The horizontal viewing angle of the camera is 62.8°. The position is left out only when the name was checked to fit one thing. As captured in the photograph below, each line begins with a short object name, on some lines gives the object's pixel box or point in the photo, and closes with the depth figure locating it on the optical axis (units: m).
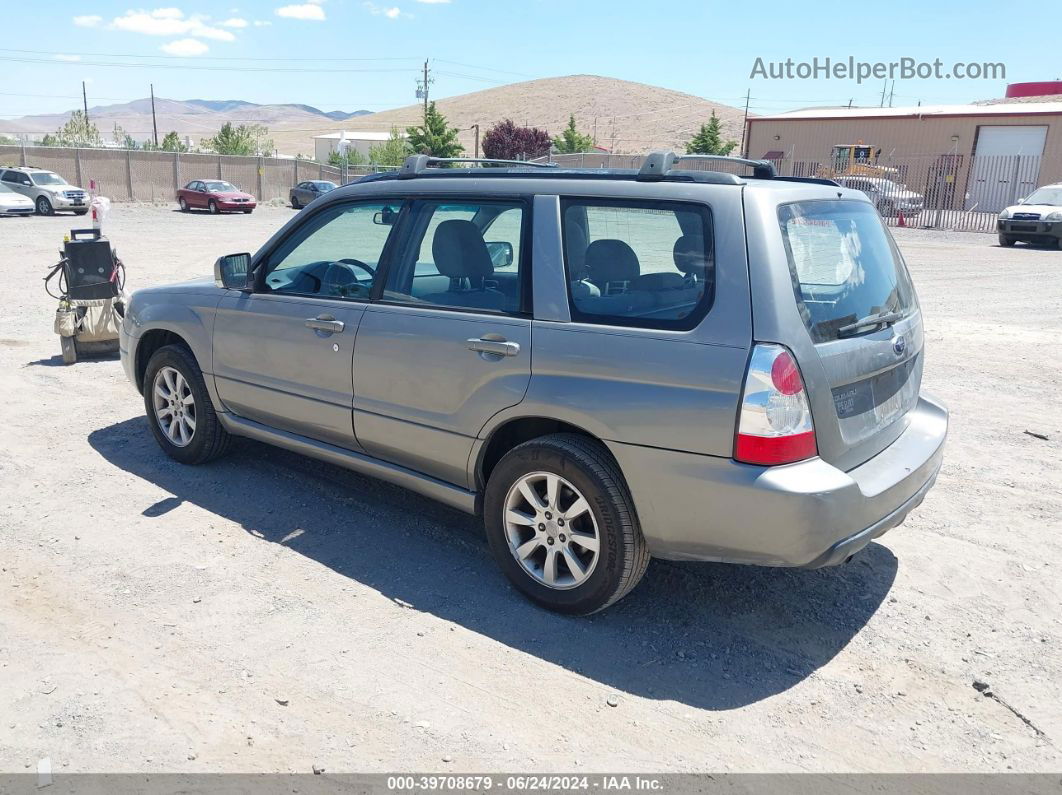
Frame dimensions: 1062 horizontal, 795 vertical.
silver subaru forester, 3.30
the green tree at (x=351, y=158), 59.52
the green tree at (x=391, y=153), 62.50
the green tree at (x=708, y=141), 62.52
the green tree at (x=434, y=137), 59.33
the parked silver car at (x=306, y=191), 36.88
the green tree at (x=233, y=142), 66.50
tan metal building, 37.00
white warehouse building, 105.12
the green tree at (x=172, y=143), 67.19
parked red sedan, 35.25
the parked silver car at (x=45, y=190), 31.38
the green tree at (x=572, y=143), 68.19
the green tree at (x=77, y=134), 72.56
